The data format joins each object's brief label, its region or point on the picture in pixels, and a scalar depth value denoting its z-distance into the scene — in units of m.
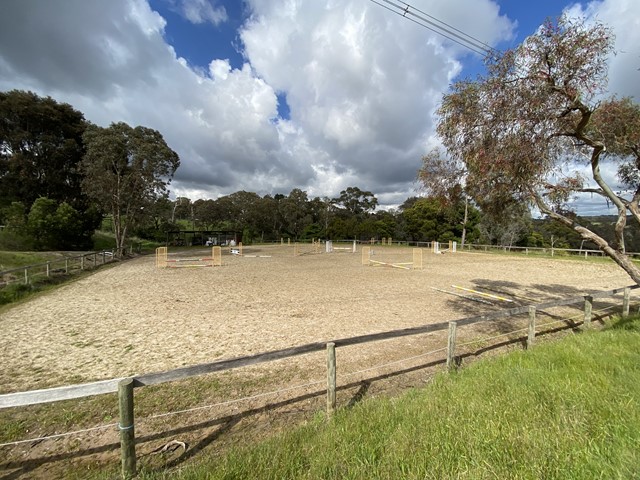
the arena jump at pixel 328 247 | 33.02
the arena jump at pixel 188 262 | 20.08
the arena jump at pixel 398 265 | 19.38
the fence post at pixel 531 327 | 5.30
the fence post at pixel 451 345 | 4.33
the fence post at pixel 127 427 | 2.34
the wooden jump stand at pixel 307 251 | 32.16
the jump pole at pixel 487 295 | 9.99
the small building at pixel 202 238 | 46.12
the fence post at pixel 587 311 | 6.36
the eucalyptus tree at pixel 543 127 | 5.04
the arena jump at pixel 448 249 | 31.41
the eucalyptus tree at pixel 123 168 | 22.61
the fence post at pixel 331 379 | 3.27
